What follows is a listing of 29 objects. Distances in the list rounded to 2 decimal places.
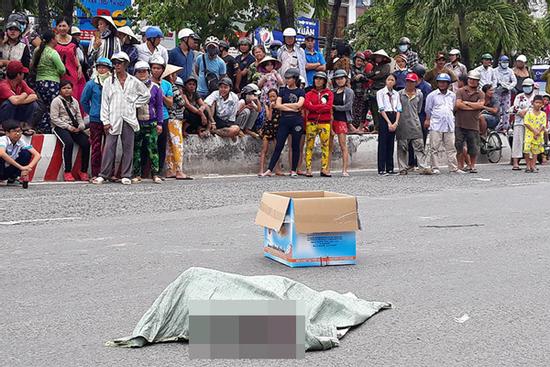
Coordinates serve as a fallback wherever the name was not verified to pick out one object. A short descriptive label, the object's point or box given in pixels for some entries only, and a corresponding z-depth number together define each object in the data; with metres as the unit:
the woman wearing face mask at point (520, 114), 20.69
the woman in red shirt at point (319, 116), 17.71
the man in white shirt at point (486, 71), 23.34
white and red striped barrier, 15.50
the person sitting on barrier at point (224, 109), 17.77
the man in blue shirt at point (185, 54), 17.84
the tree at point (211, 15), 28.67
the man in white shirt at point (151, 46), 16.84
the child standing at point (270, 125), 18.11
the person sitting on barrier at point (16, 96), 15.12
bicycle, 22.72
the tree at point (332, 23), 24.03
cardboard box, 8.14
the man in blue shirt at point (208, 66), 18.03
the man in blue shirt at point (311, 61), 19.80
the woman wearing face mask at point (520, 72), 24.23
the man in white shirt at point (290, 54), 19.02
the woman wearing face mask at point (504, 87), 23.58
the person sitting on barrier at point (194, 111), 17.31
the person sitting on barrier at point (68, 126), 15.61
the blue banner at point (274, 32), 32.59
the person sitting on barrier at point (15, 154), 14.46
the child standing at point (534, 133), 19.98
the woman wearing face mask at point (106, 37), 16.31
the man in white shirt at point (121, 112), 15.51
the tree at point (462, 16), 24.80
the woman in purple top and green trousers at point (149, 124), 15.94
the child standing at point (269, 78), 18.45
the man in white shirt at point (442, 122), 19.11
